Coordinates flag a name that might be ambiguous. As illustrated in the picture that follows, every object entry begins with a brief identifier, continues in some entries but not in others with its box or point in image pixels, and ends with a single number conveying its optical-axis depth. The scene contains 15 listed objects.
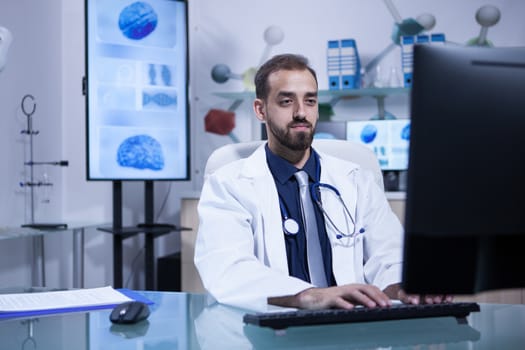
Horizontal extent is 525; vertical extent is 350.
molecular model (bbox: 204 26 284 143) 3.74
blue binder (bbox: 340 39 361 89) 3.35
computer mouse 0.97
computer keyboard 0.90
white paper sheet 1.09
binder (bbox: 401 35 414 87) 3.21
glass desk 0.85
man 1.36
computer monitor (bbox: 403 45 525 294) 0.67
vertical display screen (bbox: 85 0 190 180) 2.95
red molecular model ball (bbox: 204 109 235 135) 3.88
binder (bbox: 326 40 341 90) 3.38
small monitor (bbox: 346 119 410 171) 3.29
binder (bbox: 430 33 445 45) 3.28
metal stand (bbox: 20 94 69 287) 3.15
